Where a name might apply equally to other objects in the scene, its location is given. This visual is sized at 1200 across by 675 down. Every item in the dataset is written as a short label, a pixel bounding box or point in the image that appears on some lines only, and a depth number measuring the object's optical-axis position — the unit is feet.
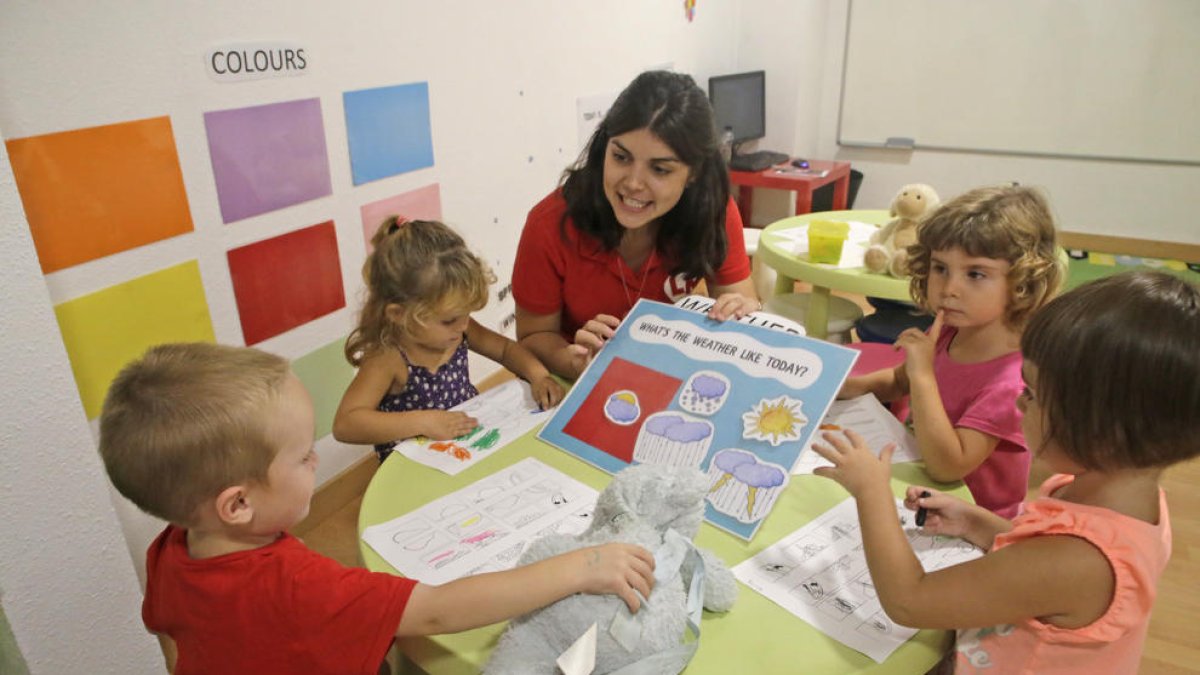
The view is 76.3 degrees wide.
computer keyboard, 14.42
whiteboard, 13.26
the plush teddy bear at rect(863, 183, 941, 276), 7.56
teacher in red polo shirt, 4.91
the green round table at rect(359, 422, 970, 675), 2.62
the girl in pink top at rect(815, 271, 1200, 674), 2.43
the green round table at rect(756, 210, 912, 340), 7.48
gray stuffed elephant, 2.52
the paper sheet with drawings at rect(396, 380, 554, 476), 3.92
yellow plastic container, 7.90
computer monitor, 13.66
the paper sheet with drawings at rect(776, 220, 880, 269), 8.09
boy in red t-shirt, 2.51
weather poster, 3.51
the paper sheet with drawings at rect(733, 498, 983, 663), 2.77
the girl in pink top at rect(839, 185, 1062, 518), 3.85
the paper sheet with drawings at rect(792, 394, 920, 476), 3.84
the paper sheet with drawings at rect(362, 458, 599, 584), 3.12
